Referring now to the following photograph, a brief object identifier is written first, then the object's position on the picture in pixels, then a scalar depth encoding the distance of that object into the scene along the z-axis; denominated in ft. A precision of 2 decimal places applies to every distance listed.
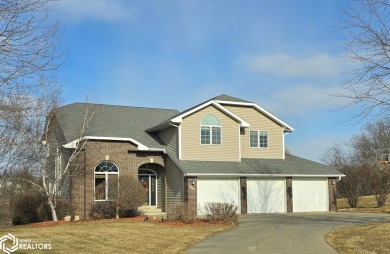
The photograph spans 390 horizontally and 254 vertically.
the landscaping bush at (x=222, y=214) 68.64
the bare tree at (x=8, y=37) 26.61
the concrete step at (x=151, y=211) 89.40
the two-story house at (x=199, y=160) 86.12
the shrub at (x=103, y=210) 81.10
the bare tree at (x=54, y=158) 80.18
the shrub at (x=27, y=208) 85.46
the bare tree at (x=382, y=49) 42.77
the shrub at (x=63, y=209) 81.41
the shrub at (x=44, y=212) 82.73
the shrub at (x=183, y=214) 67.92
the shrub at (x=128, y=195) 78.07
